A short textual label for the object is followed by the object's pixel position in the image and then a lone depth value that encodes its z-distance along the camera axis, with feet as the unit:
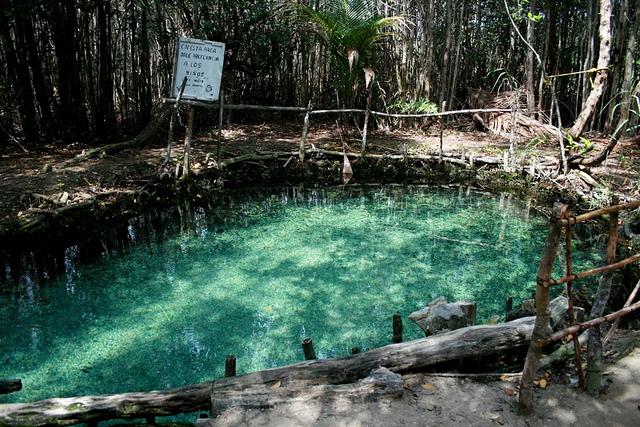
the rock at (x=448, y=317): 9.71
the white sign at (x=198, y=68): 19.29
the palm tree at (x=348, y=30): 25.61
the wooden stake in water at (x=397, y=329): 9.48
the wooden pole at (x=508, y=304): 11.28
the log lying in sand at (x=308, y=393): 7.55
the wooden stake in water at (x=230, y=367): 8.39
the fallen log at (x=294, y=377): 7.48
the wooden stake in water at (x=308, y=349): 8.78
